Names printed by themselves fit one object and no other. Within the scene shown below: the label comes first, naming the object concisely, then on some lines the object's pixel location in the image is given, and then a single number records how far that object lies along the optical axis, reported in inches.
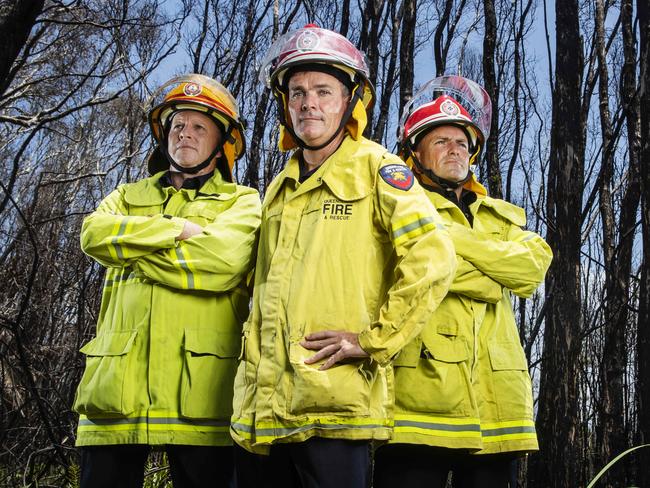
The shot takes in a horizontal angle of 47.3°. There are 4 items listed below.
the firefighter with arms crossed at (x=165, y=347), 108.6
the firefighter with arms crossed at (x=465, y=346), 109.6
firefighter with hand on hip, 86.0
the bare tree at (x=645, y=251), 154.9
